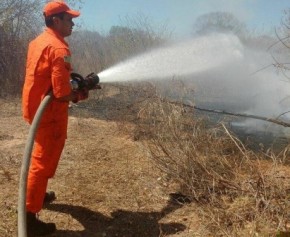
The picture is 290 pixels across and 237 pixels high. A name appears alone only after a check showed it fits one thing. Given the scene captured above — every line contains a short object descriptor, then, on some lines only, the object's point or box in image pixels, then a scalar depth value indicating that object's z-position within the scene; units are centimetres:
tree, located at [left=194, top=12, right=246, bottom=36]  1365
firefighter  327
